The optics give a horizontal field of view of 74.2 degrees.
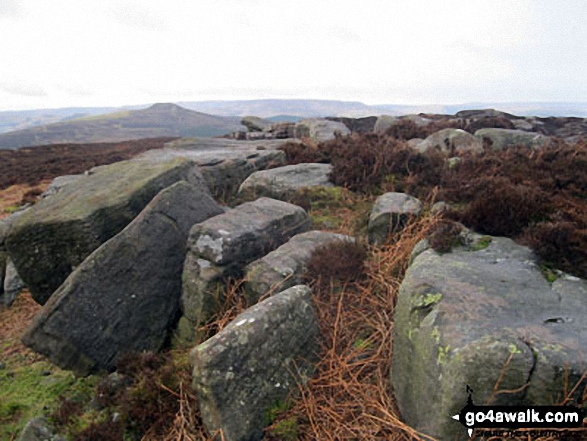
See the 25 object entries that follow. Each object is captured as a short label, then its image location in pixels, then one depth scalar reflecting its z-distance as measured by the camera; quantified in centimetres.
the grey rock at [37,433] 431
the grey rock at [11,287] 863
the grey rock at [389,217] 695
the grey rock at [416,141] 1318
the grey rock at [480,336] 303
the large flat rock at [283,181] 927
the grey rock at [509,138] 1370
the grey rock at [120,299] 534
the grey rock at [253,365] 383
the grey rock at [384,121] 2175
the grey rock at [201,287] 569
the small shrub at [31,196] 1725
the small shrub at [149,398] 441
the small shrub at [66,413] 469
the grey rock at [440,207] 631
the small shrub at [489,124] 2004
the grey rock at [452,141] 1208
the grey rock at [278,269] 546
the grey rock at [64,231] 663
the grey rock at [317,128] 2070
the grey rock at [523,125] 2205
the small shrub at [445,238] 495
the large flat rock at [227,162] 1075
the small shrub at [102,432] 431
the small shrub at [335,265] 572
